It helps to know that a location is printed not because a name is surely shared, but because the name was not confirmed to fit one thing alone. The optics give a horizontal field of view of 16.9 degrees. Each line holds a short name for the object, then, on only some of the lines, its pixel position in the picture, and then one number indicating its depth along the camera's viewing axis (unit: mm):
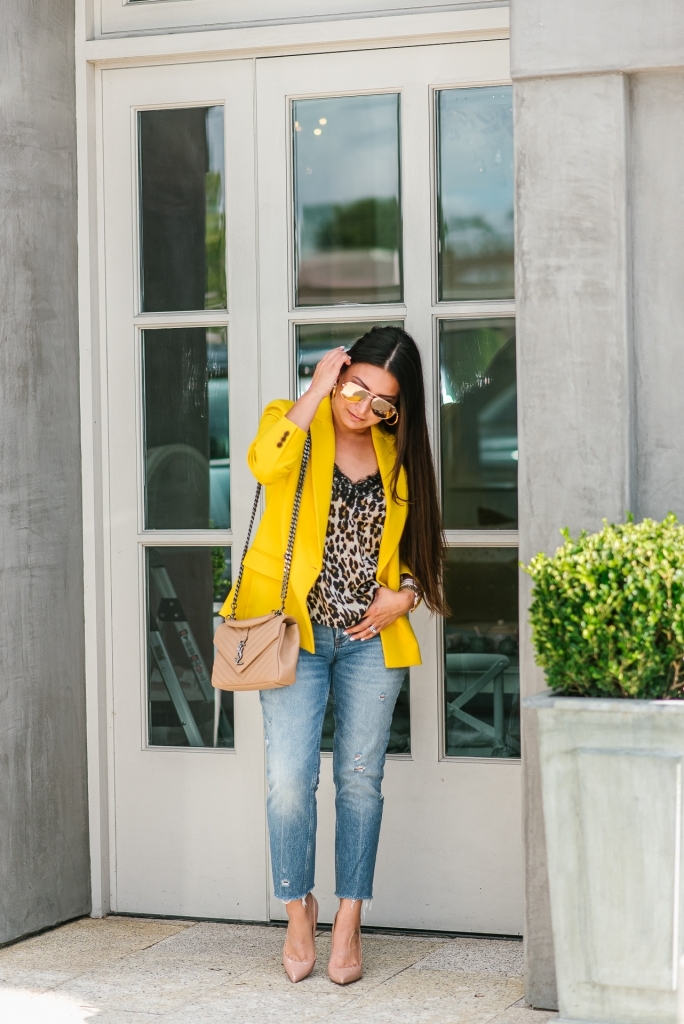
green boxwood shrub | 4614
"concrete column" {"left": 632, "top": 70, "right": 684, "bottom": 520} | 5471
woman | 5974
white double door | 6753
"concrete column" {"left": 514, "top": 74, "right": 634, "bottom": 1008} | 5435
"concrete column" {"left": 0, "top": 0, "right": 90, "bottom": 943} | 6642
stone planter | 4671
